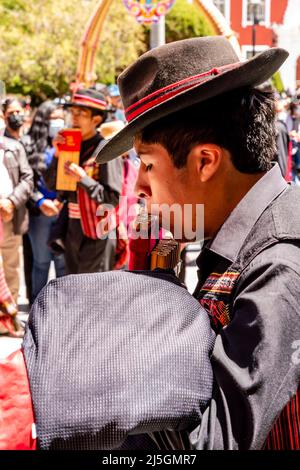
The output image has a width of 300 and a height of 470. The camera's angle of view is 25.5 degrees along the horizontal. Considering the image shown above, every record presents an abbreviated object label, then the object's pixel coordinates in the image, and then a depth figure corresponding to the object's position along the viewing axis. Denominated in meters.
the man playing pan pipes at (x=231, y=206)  1.06
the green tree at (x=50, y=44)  30.19
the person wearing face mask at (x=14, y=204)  5.53
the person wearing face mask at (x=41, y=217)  6.03
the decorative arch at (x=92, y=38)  8.25
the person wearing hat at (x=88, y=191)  5.11
